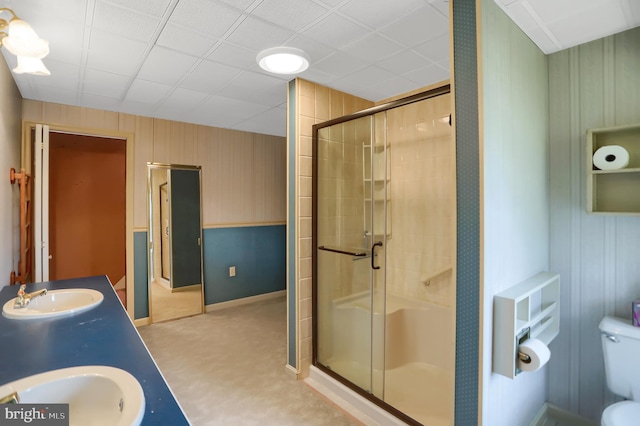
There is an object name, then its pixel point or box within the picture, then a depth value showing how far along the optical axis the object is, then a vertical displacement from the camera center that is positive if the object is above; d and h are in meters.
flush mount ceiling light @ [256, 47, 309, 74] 1.94 +0.98
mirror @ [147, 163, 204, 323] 3.54 -0.33
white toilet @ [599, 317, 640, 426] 1.52 -0.75
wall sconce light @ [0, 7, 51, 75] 1.22 +0.69
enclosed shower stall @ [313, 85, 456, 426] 2.17 -0.36
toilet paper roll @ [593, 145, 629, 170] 1.59 +0.26
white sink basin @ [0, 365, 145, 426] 0.86 -0.50
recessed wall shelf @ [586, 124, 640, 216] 1.67 +0.16
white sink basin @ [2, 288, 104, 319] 1.39 -0.44
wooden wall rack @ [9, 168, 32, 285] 2.18 -0.06
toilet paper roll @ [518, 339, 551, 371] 1.38 -0.65
